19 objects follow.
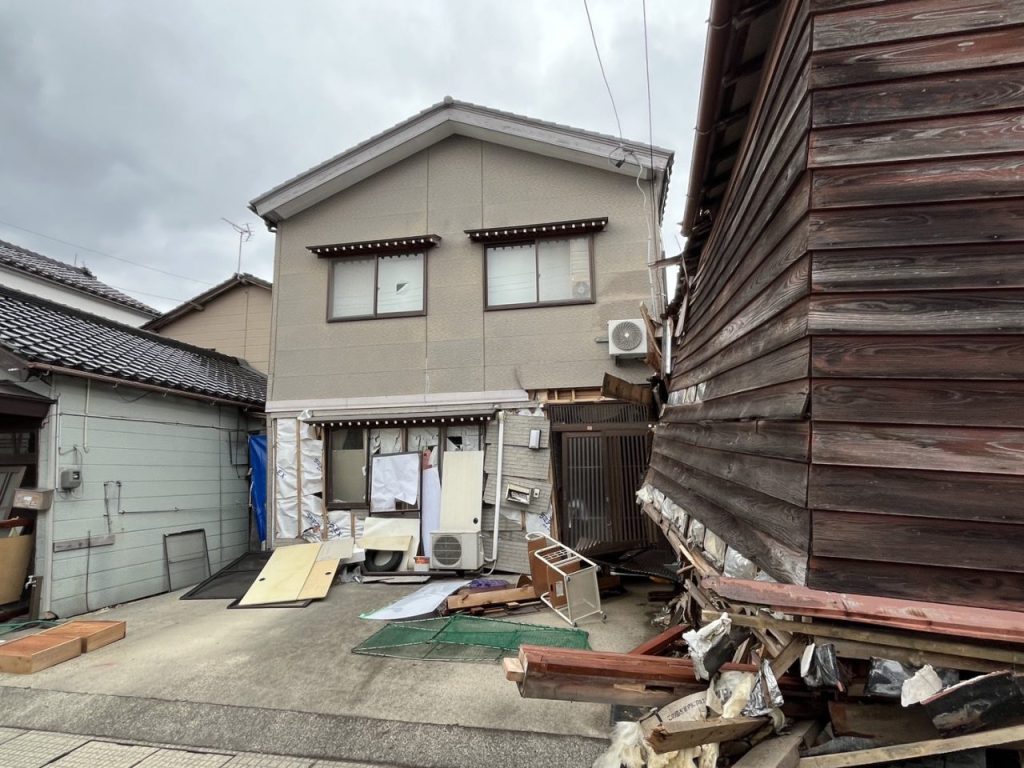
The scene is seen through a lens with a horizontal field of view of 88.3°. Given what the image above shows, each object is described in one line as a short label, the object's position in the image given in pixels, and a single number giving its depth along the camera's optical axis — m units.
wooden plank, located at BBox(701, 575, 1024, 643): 1.64
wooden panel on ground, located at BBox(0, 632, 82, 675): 4.71
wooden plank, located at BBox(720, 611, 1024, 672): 1.66
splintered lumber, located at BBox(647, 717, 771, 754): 1.87
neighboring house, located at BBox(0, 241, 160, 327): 12.55
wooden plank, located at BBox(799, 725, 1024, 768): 1.60
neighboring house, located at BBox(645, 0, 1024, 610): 1.86
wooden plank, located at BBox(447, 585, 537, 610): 6.08
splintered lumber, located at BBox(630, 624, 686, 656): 3.66
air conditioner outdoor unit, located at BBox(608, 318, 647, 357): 7.64
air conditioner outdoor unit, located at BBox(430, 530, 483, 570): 7.53
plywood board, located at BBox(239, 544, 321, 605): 6.89
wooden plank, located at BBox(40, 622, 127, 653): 5.27
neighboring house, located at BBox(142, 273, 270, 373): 12.85
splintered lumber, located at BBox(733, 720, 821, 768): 1.84
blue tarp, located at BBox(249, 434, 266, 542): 9.53
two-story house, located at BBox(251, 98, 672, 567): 8.03
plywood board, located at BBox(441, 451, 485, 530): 7.79
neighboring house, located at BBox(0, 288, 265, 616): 6.54
